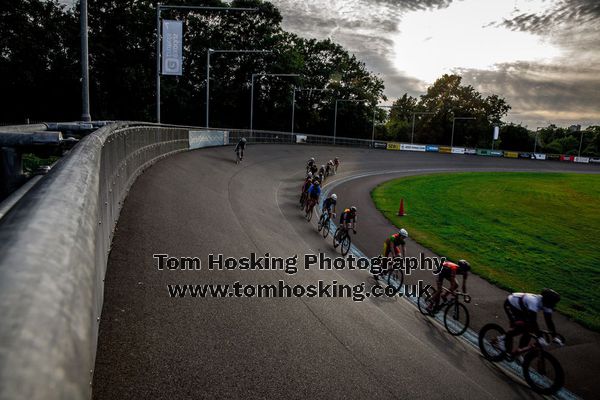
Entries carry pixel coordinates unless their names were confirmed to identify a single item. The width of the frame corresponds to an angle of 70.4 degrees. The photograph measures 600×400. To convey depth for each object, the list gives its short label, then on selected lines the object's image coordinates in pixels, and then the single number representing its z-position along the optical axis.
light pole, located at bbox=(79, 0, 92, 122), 12.17
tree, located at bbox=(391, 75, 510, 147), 104.75
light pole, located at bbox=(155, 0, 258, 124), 19.41
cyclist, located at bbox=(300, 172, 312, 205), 20.94
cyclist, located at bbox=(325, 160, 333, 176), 36.39
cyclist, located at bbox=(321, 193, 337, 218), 17.17
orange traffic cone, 25.78
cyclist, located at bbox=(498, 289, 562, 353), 8.01
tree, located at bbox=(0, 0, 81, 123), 41.31
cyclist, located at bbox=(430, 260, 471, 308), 10.23
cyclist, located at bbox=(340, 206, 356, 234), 15.40
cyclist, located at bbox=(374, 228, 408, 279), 12.73
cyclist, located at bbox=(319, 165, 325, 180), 30.69
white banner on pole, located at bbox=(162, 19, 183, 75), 21.53
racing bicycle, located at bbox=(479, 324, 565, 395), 7.71
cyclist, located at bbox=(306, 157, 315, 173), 31.26
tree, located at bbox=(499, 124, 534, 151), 102.69
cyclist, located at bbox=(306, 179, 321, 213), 19.55
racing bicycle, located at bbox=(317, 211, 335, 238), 17.20
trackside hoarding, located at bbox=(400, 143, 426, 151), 79.69
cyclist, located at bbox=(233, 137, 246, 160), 31.05
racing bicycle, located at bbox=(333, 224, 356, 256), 15.05
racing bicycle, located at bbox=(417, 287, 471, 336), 9.78
